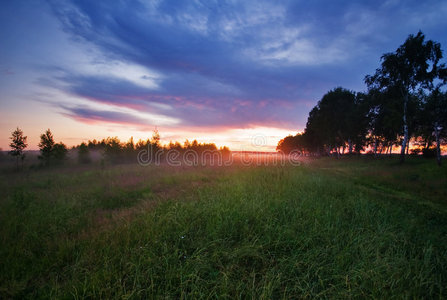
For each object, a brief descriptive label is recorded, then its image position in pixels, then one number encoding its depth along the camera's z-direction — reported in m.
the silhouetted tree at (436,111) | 22.16
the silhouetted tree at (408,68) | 18.95
